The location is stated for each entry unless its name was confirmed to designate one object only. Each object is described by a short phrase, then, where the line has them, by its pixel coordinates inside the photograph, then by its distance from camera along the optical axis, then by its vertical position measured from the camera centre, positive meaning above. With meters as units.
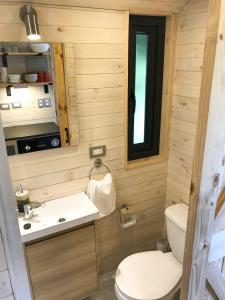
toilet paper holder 2.17 -1.24
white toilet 1.65 -1.38
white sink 1.54 -0.93
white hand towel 1.91 -0.90
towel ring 1.95 -0.70
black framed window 1.90 -0.11
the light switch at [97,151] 1.90 -0.59
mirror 1.51 -0.16
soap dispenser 1.68 -0.82
